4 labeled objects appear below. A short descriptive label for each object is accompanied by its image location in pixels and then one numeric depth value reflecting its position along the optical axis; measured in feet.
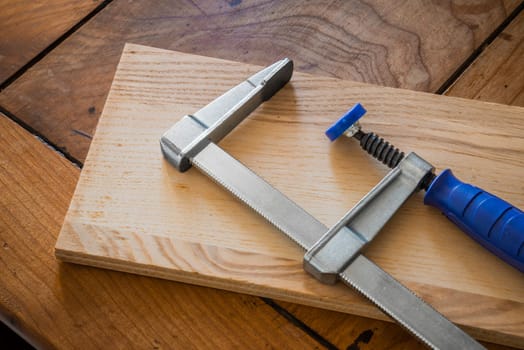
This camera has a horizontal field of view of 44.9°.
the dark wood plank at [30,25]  2.83
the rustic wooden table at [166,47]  2.20
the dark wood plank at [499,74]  2.73
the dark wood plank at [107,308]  2.17
